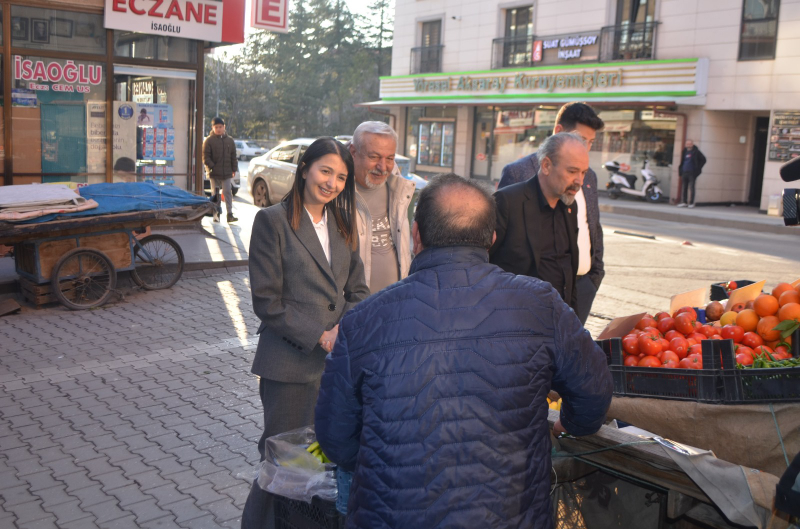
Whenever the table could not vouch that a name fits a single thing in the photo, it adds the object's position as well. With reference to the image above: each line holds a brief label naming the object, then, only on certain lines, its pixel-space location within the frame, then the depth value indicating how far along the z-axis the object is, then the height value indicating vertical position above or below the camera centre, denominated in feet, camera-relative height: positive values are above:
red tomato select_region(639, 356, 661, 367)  10.91 -2.72
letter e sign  41.78 +7.47
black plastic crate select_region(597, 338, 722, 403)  9.84 -2.77
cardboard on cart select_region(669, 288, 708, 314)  14.07 -2.39
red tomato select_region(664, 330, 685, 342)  12.07 -2.57
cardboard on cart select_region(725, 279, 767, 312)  13.37 -2.09
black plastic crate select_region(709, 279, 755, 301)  15.30 -2.37
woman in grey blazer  10.98 -2.00
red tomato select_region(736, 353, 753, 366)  10.38 -2.49
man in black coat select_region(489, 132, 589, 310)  13.10 -0.94
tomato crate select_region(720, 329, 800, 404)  9.46 -2.58
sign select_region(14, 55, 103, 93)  36.06 +3.13
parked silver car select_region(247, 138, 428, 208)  59.72 -1.69
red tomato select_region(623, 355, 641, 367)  11.29 -2.82
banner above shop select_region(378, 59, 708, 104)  76.28 +9.58
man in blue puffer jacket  6.53 -2.01
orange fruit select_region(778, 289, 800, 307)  11.98 -1.87
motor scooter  79.41 -1.64
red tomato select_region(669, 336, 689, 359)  11.36 -2.59
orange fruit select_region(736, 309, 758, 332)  11.90 -2.25
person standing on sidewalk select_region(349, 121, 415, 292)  13.53 -0.90
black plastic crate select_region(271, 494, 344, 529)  8.31 -4.06
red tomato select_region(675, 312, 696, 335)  12.22 -2.42
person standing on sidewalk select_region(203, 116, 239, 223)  48.03 -0.46
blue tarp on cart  27.91 -2.01
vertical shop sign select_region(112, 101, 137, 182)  39.40 +0.17
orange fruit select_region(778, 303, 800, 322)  11.46 -2.02
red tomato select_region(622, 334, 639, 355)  11.64 -2.66
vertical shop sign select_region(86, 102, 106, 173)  38.65 +0.20
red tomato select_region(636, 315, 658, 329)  12.87 -2.55
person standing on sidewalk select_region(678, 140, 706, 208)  73.10 +0.76
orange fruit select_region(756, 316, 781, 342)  11.44 -2.28
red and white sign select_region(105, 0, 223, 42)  38.06 +6.54
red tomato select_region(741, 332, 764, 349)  11.27 -2.42
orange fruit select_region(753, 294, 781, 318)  11.92 -2.01
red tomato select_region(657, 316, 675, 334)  12.43 -2.49
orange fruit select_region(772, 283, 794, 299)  12.40 -1.82
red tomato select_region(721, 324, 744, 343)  11.53 -2.39
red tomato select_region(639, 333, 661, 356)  11.25 -2.58
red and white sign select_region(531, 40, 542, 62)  94.12 +13.84
